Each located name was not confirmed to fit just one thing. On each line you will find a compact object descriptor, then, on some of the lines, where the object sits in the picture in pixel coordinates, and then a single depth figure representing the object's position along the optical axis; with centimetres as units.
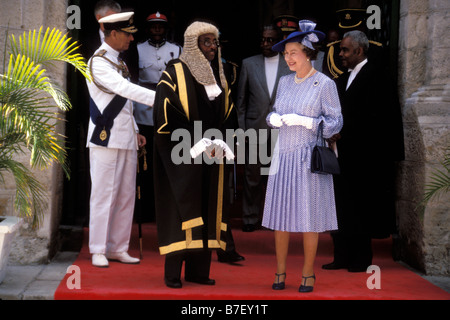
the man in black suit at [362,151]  1194
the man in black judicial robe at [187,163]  1013
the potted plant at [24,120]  933
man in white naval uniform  1154
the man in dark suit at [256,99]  1380
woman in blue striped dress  1009
